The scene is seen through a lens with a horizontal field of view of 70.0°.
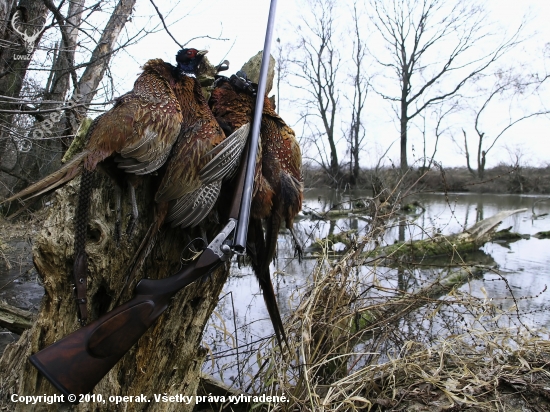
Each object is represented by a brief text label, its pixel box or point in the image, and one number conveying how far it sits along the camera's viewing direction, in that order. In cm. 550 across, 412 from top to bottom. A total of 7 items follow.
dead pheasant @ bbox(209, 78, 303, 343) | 212
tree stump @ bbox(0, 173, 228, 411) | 183
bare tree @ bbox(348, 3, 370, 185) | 2192
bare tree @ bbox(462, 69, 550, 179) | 2453
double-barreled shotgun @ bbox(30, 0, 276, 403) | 150
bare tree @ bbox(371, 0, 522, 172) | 2119
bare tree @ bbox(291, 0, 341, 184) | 2389
